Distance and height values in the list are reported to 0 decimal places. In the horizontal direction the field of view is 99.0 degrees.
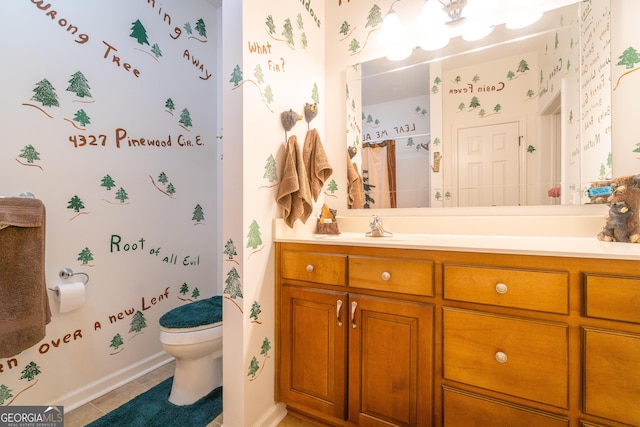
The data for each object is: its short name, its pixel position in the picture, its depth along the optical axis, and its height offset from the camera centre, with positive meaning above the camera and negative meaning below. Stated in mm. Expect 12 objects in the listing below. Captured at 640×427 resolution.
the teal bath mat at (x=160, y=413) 1388 -1064
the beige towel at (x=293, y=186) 1418 +144
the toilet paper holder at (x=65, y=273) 1470 -326
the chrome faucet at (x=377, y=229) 1484 -82
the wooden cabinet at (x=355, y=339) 1096 -560
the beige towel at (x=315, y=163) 1567 +291
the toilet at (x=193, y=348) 1473 -734
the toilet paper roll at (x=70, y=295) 1423 -433
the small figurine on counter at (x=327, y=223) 1669 -56
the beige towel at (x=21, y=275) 1117 -261
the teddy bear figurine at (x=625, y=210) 1028 +16
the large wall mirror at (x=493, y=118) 1292 +526
